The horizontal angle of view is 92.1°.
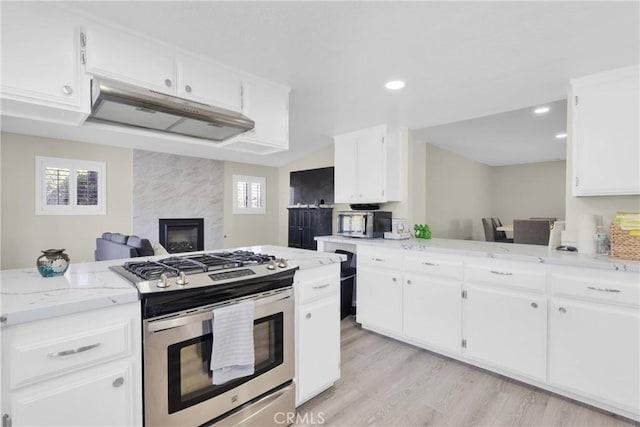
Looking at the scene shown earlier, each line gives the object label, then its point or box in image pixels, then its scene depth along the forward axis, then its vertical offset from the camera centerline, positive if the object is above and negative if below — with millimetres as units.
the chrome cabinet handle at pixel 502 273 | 2236 -445
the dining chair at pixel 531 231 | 4602 -298
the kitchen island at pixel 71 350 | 1025 -504
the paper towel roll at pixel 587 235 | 2205 -163
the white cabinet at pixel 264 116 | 2254 +729
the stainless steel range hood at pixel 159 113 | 1488 +542
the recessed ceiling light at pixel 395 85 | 2436 +1024
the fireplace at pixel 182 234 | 5266 -413
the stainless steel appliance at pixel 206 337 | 1312 -604
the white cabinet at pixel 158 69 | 1620 +848
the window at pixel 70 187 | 4246 +348
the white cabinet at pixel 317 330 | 1881 -762
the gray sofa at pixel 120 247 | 3117 -391
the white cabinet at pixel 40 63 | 1366 +690
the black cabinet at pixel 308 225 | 5453 -255
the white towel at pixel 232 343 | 1438 -634
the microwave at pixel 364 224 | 3447 -139
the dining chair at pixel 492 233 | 6613 -476
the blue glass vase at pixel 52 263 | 1466 -253
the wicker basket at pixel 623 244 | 1963 -209
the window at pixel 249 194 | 6285 +352
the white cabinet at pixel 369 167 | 3557 +539
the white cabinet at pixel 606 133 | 2064 +556
